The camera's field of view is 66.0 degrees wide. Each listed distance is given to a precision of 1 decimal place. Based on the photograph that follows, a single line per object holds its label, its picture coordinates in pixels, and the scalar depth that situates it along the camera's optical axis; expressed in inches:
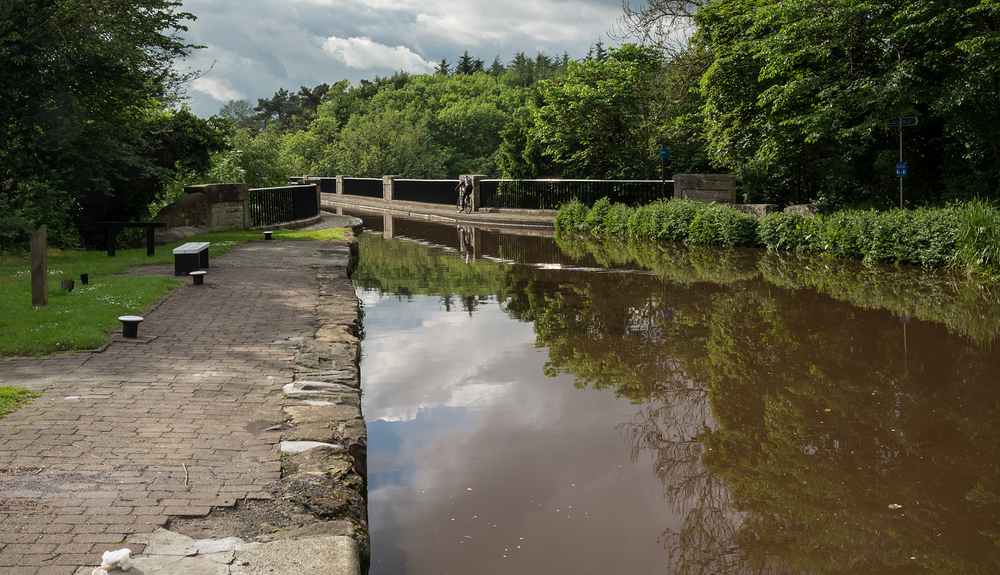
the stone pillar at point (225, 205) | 760.3
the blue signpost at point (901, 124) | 603.2
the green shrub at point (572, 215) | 931.3
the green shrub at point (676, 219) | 754.2
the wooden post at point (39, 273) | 334.6
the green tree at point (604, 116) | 1067.8
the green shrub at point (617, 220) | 842.8
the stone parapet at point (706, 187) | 816.9
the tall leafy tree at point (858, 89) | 593.6
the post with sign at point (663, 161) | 869.1
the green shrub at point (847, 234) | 573.0
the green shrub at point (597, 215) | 895.7
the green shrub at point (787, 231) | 636.7
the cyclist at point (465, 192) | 1209.4
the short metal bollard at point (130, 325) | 286.4
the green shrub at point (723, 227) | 695.7
